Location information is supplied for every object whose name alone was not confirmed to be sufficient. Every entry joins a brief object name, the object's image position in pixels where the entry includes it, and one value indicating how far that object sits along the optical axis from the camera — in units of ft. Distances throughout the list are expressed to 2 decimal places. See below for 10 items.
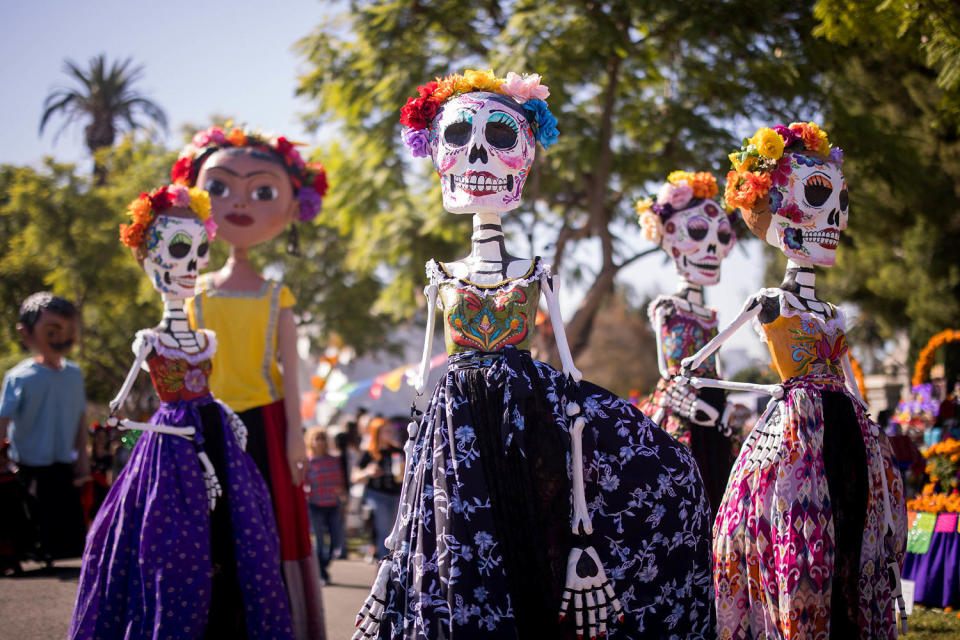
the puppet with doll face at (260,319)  19.06
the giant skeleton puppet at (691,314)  19.34
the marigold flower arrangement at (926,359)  28.86
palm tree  98.84
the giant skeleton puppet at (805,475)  14.06
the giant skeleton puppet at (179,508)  15.34
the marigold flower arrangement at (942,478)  23.52
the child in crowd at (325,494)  34.06
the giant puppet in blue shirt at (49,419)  28.07
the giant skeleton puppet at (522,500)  12.10
